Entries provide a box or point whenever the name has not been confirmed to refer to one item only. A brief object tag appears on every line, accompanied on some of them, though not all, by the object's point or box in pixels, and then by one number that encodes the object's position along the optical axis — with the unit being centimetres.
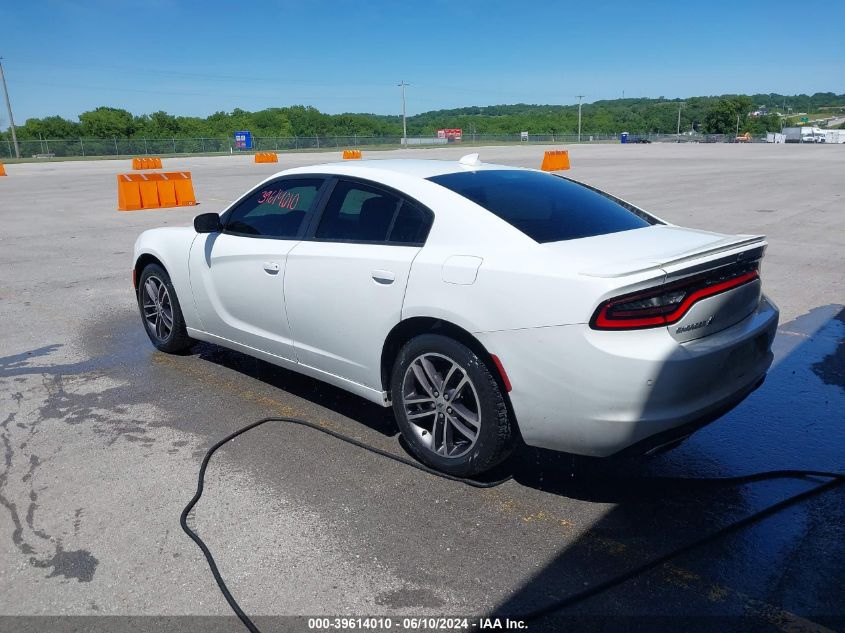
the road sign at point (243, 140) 7162
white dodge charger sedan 301
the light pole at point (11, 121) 5899
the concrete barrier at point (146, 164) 3761
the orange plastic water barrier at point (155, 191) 1717
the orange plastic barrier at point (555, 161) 2923
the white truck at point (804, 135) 11250
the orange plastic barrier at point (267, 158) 4469
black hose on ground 267
